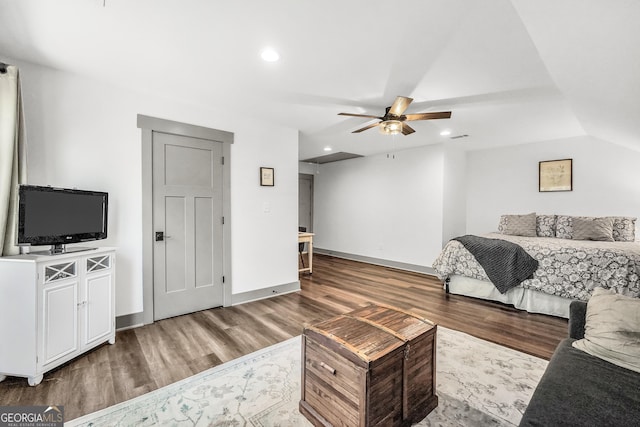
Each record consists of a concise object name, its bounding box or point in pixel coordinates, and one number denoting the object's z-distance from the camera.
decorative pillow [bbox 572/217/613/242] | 3.96
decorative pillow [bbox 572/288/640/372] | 1.38
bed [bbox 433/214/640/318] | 3.01
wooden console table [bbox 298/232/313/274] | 5.29
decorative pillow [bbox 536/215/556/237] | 4.62
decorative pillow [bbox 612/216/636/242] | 3.96
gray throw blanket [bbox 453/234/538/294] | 3.49
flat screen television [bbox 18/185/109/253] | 2.07
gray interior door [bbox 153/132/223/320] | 3.12
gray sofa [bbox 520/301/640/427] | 1.05
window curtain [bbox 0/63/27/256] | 2.06
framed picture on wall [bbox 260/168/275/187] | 3.91
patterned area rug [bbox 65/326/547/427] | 1.67
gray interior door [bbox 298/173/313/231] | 7.95
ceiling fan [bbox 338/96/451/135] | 2.73
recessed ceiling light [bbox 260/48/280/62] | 2.16
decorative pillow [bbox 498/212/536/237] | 4.68
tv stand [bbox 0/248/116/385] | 1.96
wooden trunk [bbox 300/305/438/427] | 1.39
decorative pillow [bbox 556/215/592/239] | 4.43
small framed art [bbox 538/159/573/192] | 4.74
